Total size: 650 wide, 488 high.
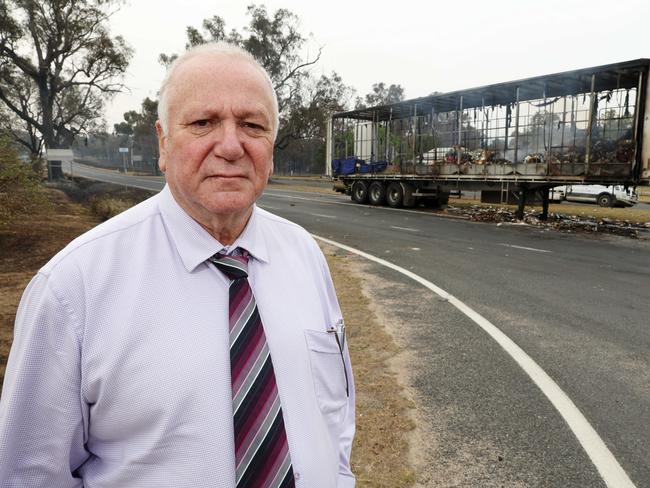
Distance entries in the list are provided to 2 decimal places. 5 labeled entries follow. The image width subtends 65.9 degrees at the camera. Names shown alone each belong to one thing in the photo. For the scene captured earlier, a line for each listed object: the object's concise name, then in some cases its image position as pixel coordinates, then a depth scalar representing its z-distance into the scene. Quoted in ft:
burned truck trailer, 46.06
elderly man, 4.30
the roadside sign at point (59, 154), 99.28
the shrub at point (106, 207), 45.68
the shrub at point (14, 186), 31.65
